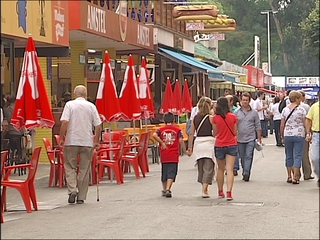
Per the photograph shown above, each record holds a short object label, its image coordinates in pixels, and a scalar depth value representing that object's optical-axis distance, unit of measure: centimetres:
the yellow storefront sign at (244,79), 4996
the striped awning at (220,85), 4219
